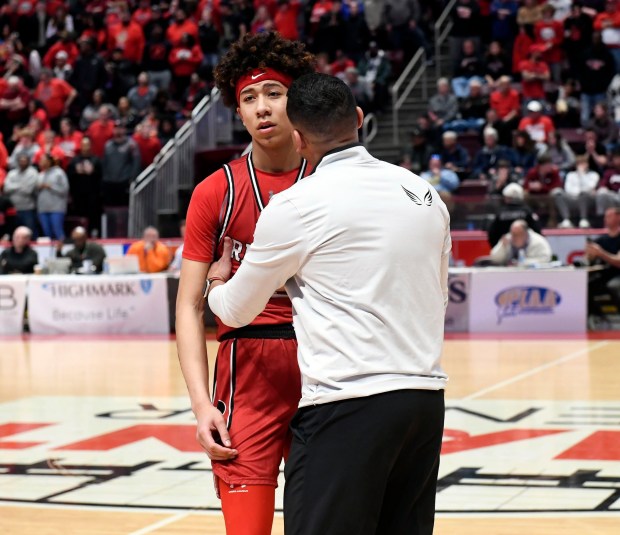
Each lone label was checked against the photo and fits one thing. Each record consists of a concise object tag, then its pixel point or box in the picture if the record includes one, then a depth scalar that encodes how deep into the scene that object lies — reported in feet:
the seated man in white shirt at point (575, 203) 58.80
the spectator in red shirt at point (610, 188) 58.23
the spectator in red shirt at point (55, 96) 85.66
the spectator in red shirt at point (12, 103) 85.46
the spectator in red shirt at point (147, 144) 77.15
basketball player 12.46
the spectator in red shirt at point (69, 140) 79.05
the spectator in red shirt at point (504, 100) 71.05
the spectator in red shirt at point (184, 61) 84.06
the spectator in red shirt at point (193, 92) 81.61
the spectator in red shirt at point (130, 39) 87.45
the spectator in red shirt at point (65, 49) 89.92
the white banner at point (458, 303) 54.08
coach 10.43
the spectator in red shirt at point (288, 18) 82.79
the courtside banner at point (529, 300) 53.26
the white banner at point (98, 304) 58.29
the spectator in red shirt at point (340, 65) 77.97
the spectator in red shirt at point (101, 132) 79.61
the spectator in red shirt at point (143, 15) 89.35
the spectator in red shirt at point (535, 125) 68.33
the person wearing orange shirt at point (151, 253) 61.72
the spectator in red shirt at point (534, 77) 71.77
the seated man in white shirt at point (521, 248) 54.44
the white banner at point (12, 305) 60.64
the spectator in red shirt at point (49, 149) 77.51
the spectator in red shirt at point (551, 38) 74.18
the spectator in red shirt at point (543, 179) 62.07
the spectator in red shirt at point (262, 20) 83.25
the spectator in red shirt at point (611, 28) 72.59
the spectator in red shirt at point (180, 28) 85.05
